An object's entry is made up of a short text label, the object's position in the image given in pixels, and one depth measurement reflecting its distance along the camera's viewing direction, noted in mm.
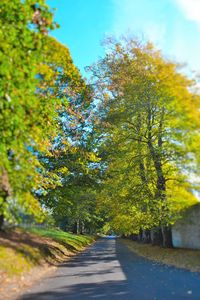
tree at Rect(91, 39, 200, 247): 21422
